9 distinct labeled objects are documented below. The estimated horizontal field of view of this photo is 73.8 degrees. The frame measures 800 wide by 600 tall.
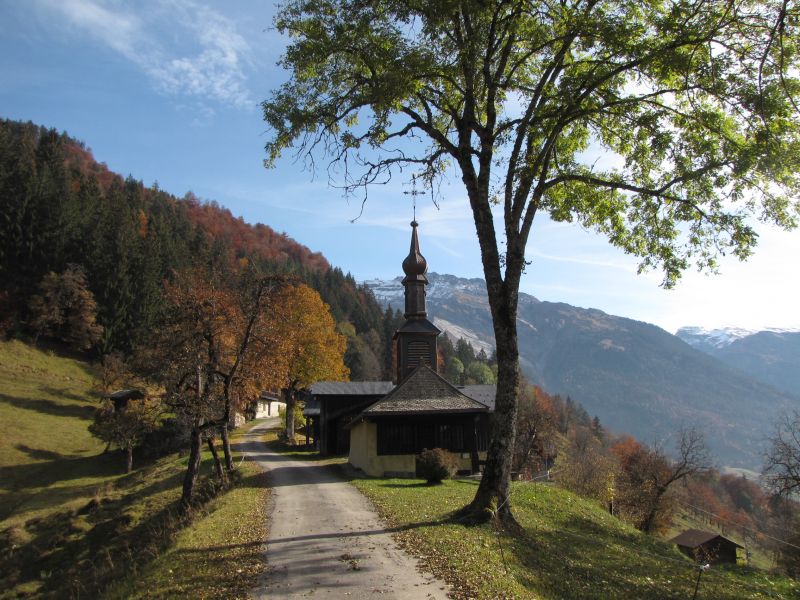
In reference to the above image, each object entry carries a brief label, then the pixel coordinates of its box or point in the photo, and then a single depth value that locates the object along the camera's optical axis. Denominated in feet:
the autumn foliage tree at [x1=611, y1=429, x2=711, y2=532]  128.98
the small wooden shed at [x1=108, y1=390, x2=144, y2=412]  149.44
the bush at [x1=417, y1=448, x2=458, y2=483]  80.23
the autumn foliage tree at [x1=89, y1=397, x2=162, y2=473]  119.24
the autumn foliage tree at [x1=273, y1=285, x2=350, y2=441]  155.02
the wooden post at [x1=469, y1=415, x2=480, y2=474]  99.76
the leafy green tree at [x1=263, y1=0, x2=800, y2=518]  39.68
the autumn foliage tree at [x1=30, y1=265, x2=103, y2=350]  196.65
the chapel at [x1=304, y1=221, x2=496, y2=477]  93.76
